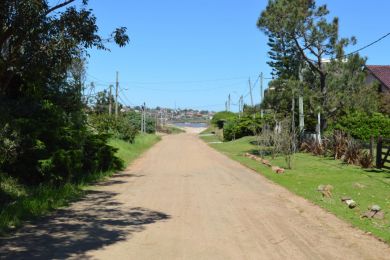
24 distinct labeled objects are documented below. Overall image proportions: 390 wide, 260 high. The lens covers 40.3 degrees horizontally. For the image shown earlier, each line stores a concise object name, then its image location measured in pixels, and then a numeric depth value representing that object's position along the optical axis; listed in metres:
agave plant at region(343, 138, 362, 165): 23.52
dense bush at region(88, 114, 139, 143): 39.23
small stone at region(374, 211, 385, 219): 11.14
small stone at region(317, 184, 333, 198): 14.54
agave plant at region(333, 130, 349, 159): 26.26
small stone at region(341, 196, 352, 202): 13.32
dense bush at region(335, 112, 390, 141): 35.53
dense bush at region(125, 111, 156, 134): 80.77
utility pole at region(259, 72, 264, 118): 57.18
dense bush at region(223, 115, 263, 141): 59.18
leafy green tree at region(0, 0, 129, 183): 10.45
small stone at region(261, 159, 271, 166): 25.16
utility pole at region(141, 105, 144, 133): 75.00
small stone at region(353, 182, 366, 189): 16.19
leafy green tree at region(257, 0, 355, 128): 30.73
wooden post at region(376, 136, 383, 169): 21.25
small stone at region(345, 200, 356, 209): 12.59
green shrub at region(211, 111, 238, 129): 96.57
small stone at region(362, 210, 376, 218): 11.20
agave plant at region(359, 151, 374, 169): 21.84
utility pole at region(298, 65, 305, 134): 32.41
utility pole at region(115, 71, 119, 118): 54.94
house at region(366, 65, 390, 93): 49.90
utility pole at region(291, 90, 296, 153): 24.70
